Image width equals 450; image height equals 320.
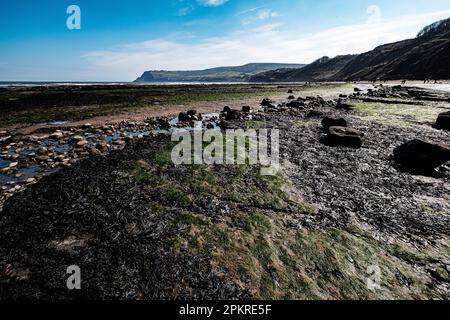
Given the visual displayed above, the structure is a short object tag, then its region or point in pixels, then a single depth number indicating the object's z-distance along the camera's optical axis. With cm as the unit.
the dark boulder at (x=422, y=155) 979
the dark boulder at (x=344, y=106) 2577
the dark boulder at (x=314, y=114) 2183
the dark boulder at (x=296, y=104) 2724
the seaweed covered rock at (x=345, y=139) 1296
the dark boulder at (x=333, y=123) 1623
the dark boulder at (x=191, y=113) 2186
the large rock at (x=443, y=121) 1678
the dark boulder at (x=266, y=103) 2913
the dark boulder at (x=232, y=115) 2054
